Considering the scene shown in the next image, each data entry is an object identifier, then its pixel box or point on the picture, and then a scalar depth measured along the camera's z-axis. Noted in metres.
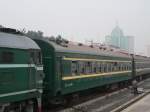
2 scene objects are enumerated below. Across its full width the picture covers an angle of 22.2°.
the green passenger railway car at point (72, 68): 16.22
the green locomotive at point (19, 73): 11.66
